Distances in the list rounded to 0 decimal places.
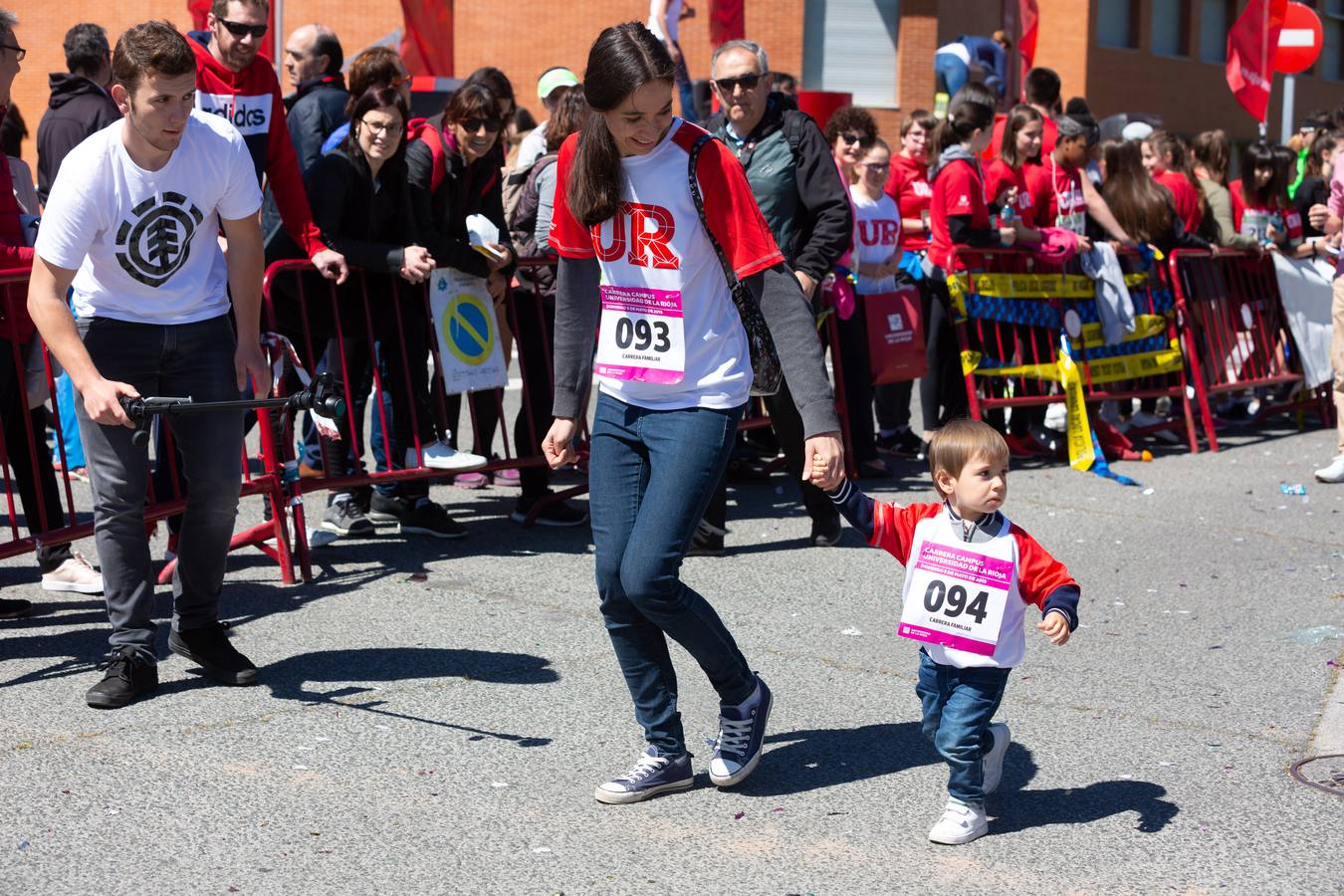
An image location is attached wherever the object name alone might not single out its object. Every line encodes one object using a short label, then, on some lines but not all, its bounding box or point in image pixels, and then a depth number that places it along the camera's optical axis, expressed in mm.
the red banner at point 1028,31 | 19703
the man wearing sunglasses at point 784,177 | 7207
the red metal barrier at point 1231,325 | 10672
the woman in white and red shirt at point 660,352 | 4102
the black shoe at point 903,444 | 10055
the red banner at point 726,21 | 19969
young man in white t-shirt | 4762
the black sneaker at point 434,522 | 7566
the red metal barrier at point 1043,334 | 9625
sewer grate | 4441
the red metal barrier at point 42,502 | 5984
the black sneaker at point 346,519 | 7566
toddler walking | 4020
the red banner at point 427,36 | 15352
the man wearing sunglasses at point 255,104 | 6699
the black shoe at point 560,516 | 7824
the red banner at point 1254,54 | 14750
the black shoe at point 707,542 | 7254
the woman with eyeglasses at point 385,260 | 7141
